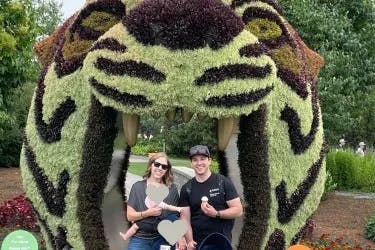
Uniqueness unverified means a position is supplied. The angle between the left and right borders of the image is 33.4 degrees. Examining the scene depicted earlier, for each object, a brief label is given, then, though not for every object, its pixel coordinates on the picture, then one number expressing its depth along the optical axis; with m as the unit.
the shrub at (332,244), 8.45
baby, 4.36
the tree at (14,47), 12.00
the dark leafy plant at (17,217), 9.51
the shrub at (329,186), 13.89
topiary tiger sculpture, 4.02
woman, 4.36
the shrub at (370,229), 10.24
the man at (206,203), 4.39
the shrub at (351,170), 15.13
